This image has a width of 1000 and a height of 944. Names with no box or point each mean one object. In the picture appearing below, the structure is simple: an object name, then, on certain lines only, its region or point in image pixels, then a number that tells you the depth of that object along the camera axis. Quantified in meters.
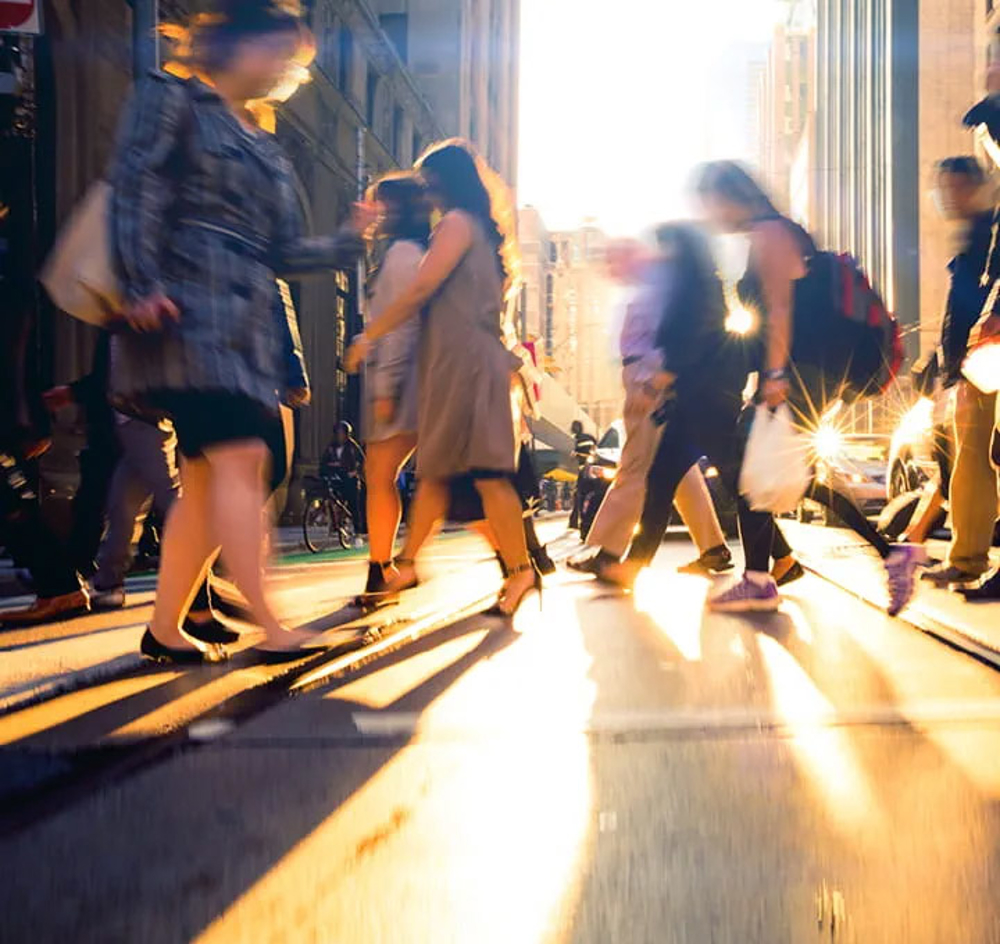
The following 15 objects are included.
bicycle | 17.09
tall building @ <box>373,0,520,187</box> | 48.09
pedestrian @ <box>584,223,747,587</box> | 6.22
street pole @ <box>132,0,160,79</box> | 13.77
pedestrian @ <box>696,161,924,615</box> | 5.83
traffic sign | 7.40
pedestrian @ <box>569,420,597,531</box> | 12.43
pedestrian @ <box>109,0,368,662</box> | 3.88
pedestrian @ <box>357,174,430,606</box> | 6.24
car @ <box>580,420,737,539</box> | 12.42
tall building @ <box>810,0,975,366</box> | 75.44
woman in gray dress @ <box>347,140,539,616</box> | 5.65
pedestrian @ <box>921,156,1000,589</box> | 6.68
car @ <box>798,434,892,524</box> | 20.30
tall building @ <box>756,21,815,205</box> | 139.25
